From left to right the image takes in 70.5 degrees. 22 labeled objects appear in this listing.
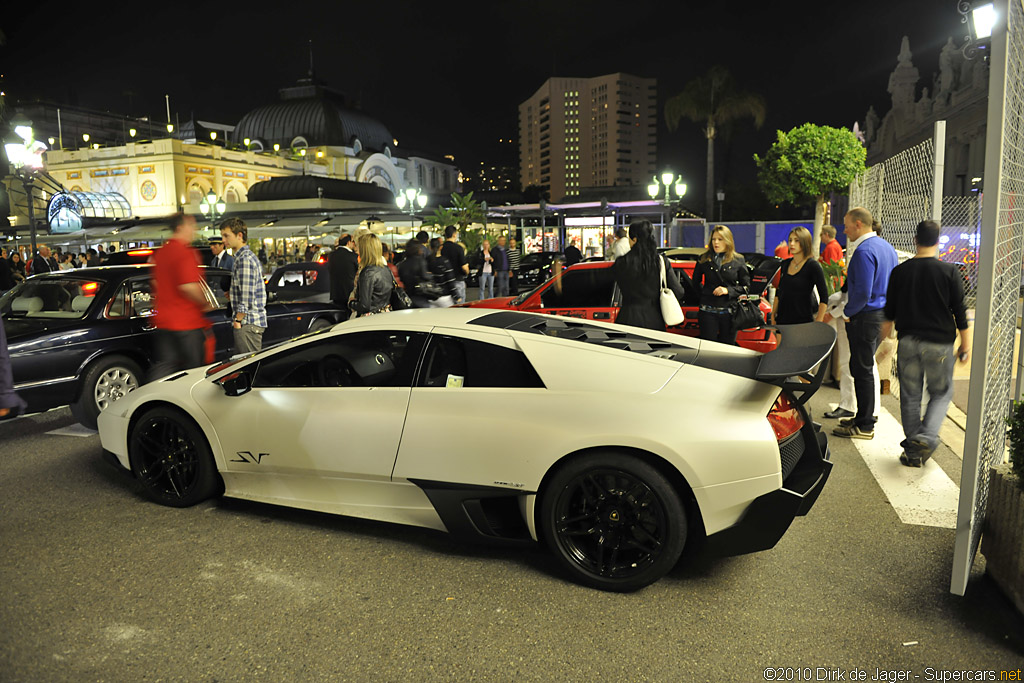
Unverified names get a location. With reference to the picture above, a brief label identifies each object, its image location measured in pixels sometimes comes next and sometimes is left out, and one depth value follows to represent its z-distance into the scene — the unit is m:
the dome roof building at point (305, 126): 108.62
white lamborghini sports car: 3.48
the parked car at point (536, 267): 23.25
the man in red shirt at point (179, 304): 6.10
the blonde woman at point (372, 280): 8.25
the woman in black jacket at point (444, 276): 10.63
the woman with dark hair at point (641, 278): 6.66
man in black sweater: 5.16
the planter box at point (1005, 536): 3.30
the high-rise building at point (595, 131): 164.88
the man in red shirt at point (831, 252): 10.06
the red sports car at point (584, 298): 8.20
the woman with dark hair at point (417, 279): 10.24
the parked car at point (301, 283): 11.55
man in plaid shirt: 7.31
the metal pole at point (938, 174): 7.52
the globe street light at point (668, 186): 27.06
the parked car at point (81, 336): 6.79
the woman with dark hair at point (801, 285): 6.95
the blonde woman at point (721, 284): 7.31
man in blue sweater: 5.98
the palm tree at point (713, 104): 50.25
